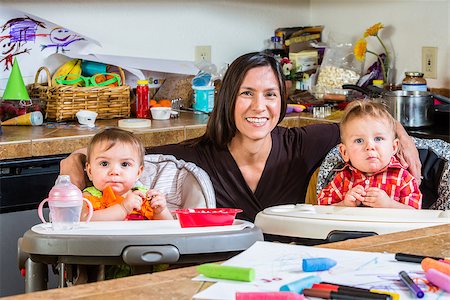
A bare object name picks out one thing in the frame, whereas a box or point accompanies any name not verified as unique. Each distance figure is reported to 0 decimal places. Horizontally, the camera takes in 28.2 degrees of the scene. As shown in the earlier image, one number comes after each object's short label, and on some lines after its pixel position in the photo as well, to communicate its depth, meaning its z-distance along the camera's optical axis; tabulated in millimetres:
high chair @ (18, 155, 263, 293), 1935
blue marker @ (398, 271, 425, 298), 1440
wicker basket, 3982
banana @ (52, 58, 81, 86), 4125
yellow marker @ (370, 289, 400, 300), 1420
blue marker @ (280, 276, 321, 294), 1462
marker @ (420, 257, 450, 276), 1533
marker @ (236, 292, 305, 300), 1382
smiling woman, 3045
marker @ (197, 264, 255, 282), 1532
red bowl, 2080
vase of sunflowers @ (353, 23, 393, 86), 4609
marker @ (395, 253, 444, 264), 1650
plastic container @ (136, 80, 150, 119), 4223
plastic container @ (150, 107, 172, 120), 4145
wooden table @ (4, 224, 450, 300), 1495
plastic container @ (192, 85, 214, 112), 4414
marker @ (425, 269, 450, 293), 1471
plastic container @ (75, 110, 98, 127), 3895
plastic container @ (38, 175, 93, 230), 2084
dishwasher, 3506
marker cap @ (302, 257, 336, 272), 1599
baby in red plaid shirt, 2721
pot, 3957
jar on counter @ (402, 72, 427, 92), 4219
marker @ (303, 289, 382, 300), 1421
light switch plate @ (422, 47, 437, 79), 4438
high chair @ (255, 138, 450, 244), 2104
